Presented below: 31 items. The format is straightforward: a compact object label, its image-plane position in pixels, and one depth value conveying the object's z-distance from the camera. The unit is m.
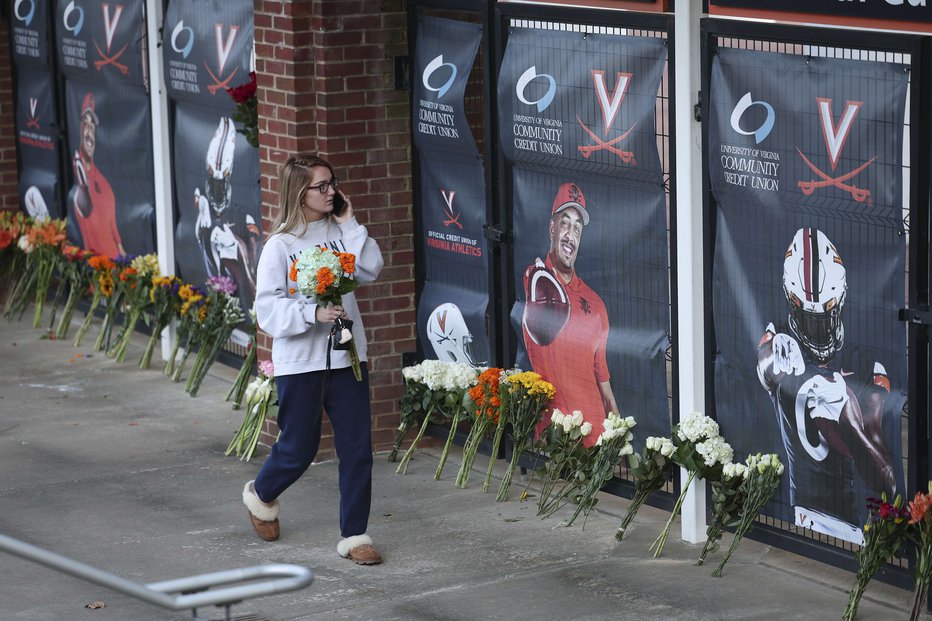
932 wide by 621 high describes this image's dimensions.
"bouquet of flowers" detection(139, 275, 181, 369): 22.02
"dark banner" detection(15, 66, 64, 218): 25.58
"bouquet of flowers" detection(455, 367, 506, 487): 16.41
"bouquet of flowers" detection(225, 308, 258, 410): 19.69
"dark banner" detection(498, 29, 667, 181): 14.70
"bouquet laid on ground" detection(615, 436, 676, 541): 14.80
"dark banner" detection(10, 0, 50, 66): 25.20
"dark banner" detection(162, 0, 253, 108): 19.94
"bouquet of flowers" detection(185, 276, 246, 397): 20.75
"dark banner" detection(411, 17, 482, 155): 16.86
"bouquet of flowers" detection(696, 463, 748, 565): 14.05
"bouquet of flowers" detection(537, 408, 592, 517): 15.66
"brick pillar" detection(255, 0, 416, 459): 17.28
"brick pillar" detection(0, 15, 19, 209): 26.64
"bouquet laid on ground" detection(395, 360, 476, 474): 17.00
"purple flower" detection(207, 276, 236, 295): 20.84
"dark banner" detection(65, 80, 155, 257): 23.06
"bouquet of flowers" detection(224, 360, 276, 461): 17.72
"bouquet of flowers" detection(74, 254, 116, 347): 23.12
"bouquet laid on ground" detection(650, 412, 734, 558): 14.18
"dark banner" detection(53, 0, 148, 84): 22.64
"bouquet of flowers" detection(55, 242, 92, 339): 24.11
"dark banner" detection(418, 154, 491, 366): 17.12
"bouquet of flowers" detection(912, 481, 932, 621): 12.14
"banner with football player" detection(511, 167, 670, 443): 15.02
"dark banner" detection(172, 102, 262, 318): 20.34
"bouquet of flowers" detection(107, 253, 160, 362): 22.48
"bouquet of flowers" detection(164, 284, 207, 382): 21.30
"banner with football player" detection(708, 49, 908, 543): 12.73
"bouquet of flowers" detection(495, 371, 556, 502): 16.11
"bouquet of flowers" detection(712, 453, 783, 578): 13.77
